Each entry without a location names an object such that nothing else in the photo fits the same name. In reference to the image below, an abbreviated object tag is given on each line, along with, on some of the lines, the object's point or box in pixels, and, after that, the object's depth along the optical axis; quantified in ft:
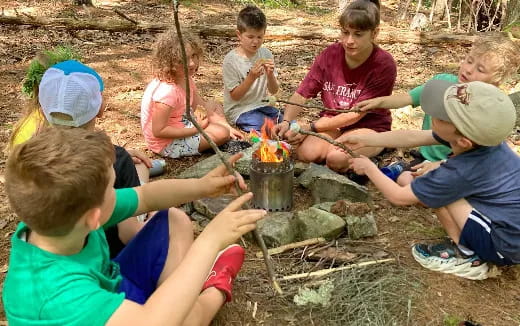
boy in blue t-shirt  8.07
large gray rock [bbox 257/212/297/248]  9.90
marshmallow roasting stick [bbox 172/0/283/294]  5.92
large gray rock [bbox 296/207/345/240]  9.98
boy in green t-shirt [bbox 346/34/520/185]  10.93
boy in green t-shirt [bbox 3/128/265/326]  4.92
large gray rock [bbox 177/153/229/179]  12.39
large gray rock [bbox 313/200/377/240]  10.06
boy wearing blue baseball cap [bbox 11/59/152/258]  8.07
